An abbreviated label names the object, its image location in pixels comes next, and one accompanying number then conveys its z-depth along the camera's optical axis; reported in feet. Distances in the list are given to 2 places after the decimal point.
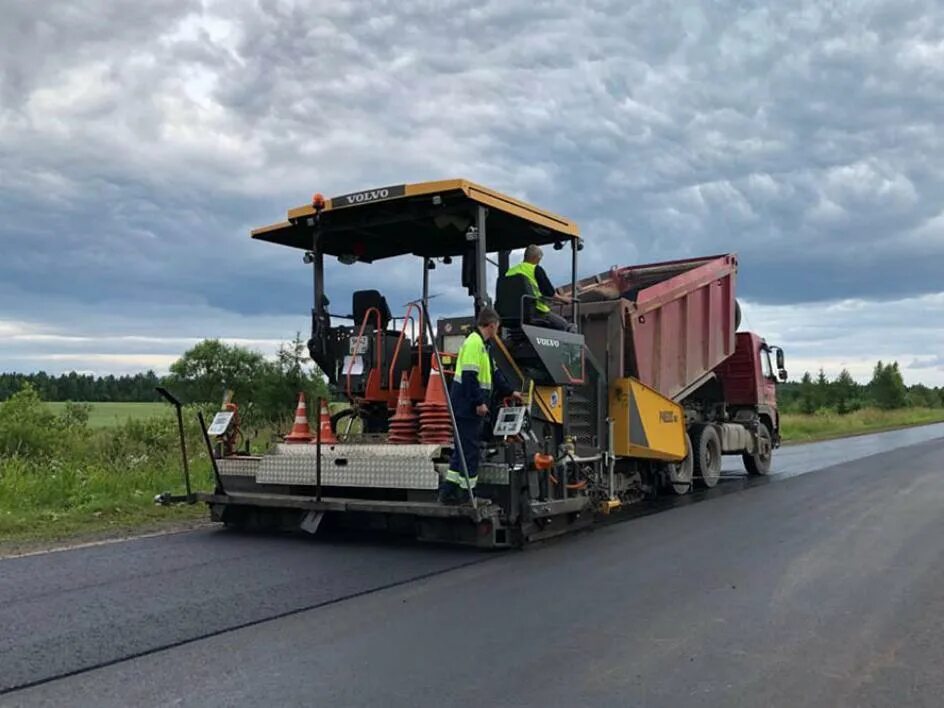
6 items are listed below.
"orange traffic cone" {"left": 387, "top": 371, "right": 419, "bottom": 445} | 25.18
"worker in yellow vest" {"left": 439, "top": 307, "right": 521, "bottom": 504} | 22.67
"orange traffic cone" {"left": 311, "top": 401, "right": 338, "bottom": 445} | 26.45
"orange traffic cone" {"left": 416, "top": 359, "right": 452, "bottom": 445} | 24.53
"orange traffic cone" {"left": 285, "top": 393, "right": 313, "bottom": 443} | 27.07
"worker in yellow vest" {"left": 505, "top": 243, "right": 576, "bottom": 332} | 26.03
